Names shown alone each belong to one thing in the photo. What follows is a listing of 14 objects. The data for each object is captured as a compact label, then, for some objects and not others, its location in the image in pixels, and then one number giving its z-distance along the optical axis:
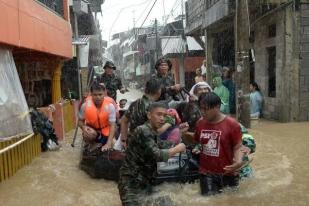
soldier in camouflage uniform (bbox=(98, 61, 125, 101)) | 9.98
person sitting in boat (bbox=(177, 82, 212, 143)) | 6.84
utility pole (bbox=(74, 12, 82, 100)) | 19.13
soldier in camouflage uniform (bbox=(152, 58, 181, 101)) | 7.38
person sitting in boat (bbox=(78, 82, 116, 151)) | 7.32
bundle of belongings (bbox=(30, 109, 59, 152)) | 9.30
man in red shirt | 4.92
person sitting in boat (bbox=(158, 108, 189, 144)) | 6.34
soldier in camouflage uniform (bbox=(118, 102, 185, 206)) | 4.23
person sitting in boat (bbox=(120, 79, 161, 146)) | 5.66
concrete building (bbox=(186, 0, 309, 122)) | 12.84
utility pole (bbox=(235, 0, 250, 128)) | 11.43
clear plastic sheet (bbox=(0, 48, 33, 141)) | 6.94
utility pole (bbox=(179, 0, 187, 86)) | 28.22
